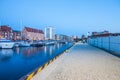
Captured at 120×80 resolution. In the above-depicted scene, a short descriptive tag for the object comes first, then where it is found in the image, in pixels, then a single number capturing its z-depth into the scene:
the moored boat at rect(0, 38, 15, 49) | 23.07
